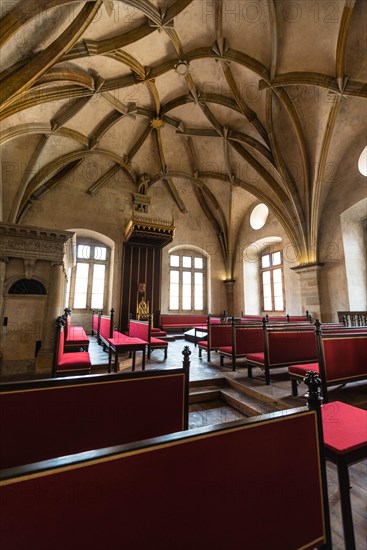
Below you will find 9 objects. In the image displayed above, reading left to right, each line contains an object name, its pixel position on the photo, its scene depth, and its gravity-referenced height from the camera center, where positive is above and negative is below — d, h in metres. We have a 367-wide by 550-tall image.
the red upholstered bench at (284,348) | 3.61 -0.48
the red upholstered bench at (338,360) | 2.71 -0.50
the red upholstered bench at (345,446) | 1.23 -0.67
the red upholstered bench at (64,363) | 2.92 -0.58
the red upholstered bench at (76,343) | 4.79 -0.52
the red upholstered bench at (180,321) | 10.02 -0.22
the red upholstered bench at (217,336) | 5.04 -0.41
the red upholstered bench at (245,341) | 4.47 -0.46
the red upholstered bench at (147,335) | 4.92 -0.42
